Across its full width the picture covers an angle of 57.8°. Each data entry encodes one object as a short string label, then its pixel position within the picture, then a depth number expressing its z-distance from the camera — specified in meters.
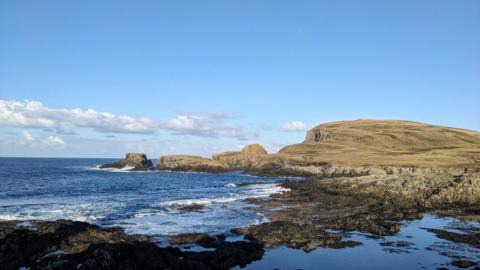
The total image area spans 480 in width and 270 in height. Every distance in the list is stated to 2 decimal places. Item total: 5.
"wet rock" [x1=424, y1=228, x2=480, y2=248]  27.85
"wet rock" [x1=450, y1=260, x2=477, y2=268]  22.50
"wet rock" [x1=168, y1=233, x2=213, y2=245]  28.21
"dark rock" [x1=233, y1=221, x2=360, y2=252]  27.23
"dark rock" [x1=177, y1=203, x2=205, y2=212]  46.10
